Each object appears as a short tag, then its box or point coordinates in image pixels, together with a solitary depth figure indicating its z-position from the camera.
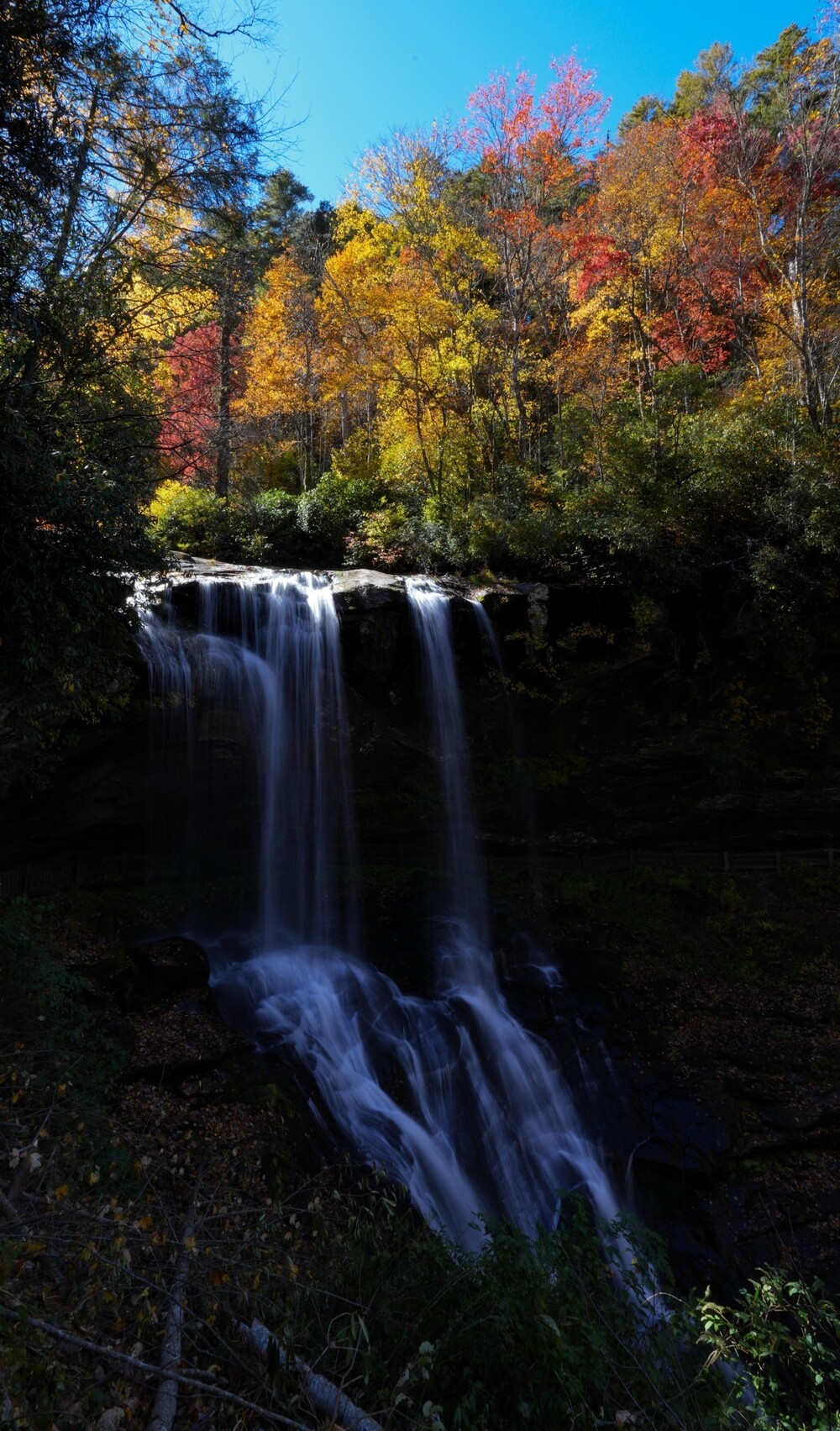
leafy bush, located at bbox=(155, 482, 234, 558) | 17.17
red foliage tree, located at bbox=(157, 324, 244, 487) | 18.12
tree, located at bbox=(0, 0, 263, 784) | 5.52
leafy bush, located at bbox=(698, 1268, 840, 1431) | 3.28
